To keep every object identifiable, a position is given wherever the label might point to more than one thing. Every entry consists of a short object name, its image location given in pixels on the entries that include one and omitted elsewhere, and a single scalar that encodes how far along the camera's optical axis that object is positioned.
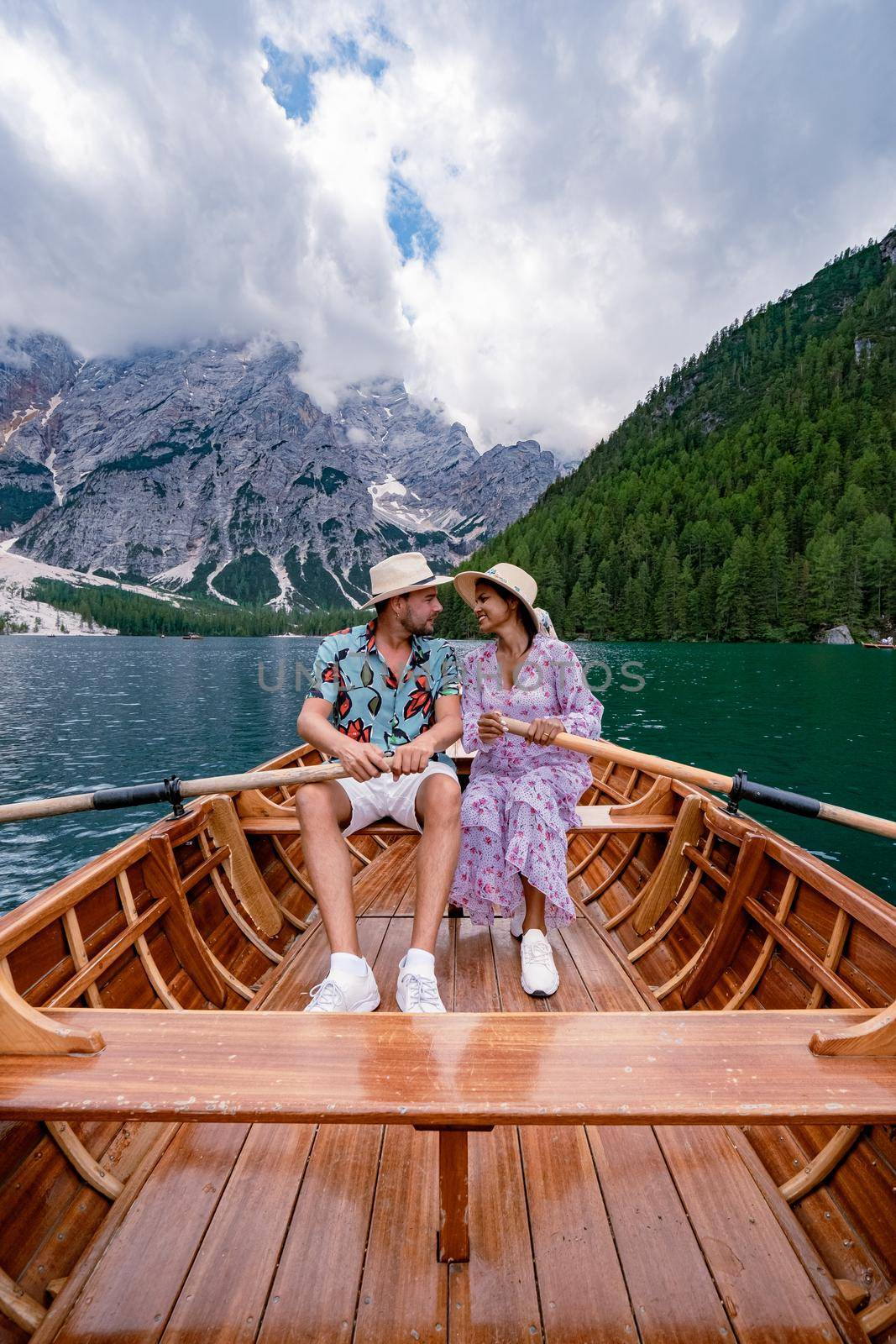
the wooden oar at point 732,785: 3.02
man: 2.85
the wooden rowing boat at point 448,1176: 1.75
